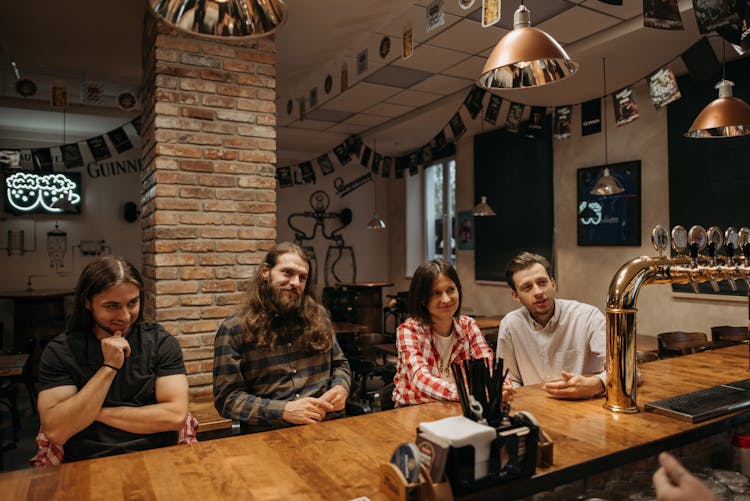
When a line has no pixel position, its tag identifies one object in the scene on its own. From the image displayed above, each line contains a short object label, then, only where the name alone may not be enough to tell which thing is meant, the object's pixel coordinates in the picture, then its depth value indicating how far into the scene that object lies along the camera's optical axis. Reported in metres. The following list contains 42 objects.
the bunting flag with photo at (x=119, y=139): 5.11
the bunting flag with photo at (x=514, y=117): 5.16
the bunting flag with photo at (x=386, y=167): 7.75
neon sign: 7.65
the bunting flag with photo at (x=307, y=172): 7.58
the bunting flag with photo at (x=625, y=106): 4.06
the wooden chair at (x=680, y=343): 4.42
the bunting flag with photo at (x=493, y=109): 4.95
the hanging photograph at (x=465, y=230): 8.50
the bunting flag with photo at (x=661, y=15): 2.51
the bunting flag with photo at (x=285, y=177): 8.10
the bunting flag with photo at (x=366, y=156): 7.61
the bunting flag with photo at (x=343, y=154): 7.45
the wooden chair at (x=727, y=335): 4.47
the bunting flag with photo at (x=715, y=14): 2.45
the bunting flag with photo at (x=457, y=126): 5.43
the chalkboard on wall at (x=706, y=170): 4.93
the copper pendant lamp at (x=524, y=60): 1.92
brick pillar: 3.21
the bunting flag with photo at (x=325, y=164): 7.37
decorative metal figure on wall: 10.31
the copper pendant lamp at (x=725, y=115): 2.84
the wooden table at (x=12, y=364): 3.72
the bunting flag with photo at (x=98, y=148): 5.12
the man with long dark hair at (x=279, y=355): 2.12
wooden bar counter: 1.13
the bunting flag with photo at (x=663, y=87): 3.58
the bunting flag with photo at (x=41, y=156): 5.30
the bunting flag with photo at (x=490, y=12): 2.48
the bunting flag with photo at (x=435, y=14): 3.57
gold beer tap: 1.66
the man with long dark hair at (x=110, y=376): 1.77
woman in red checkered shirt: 2.28
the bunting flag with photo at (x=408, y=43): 3.85
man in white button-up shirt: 2.51
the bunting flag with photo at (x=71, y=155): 5.24
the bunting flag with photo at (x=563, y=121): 4.82
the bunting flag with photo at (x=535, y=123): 5.91
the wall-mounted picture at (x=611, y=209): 5.94
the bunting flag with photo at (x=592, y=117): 4.94
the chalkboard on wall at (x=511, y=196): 7.10
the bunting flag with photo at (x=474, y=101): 4.93
